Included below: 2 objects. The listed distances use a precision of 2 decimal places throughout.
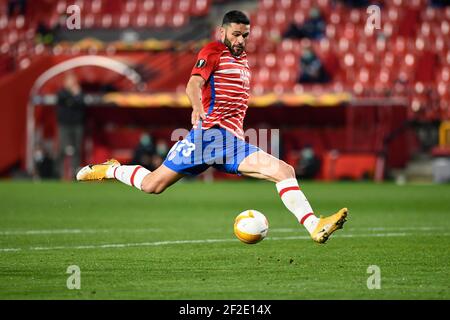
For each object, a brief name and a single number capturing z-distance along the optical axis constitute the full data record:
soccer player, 19.14
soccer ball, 20.03
